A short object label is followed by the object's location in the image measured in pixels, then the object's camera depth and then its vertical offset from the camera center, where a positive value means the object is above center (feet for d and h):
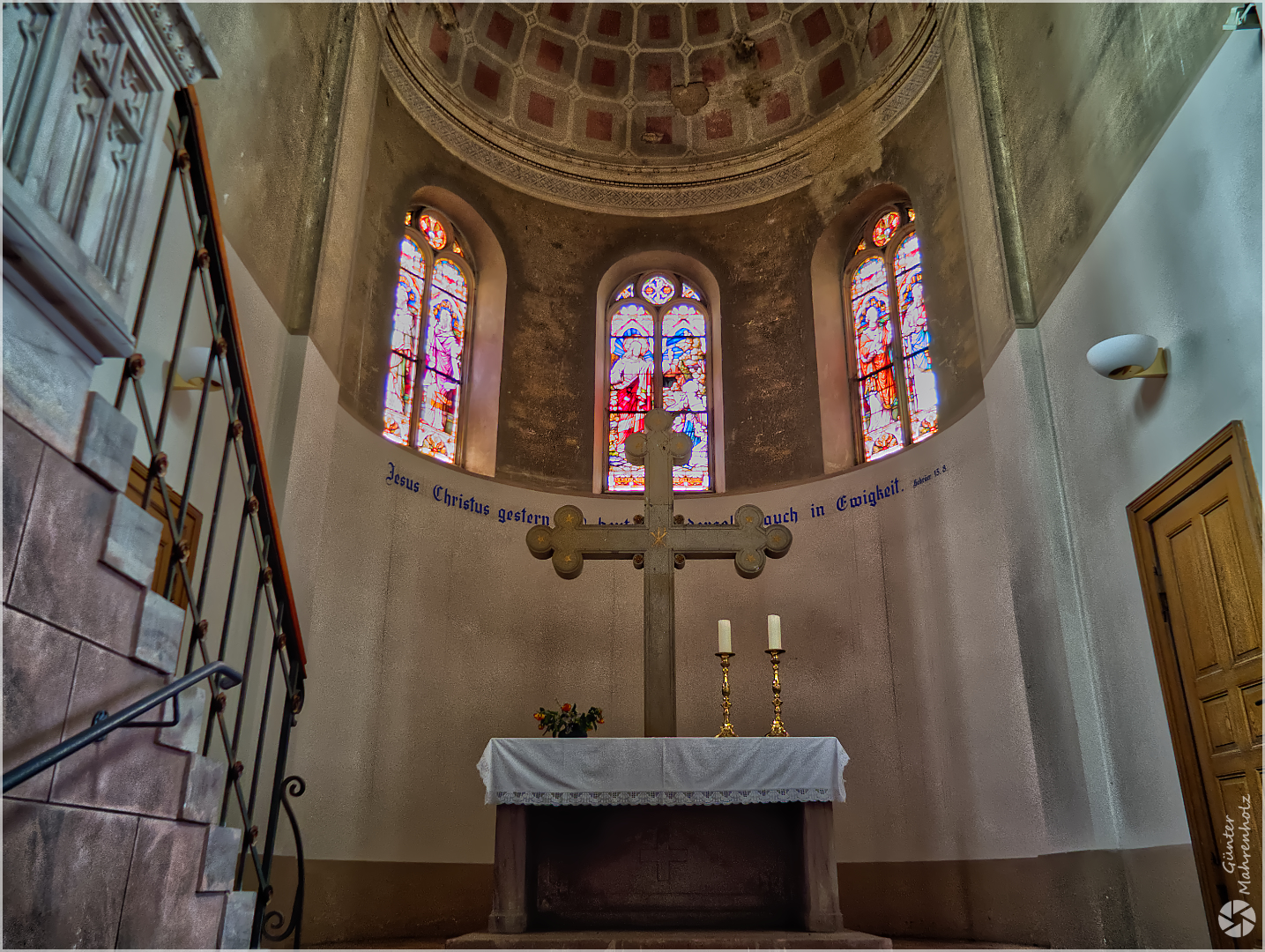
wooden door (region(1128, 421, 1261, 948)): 13.62 +2.94
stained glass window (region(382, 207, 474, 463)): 28.55 +15.12
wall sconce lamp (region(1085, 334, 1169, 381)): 15.43 +7.62
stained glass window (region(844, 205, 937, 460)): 28.43 +15.18
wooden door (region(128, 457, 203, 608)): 16.44 +5.72
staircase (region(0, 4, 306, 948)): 6.59 +2.24
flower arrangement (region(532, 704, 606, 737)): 17.57 +2.21
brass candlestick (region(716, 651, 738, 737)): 17.01 +3.02
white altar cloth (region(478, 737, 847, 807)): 14.73 +1.14
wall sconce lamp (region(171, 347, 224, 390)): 16.89 +8.03
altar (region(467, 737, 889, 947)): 14.67 +0.26
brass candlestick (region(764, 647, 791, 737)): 16.74 +2.37
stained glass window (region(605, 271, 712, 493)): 31.55 +15.78
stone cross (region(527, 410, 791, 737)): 18.81 +5.80
